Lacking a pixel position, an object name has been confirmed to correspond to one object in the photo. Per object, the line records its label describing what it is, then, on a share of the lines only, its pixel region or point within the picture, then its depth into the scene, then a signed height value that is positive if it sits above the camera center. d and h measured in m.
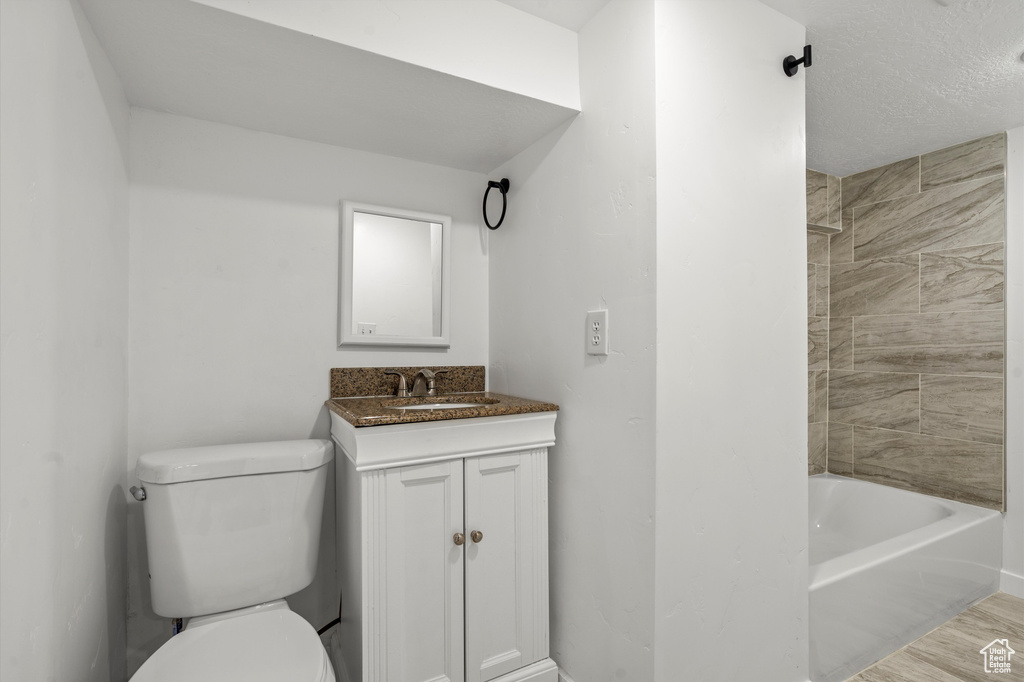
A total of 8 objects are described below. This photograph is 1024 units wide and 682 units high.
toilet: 1.26 -0.58
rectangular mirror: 1.92 +0.27
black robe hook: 1.56 +0.87
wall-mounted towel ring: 2.03 +0.64
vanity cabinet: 1.43 -0.68
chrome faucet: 2.01 -0.16
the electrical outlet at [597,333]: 1.50 +0.03
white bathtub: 1.71 -0.92
